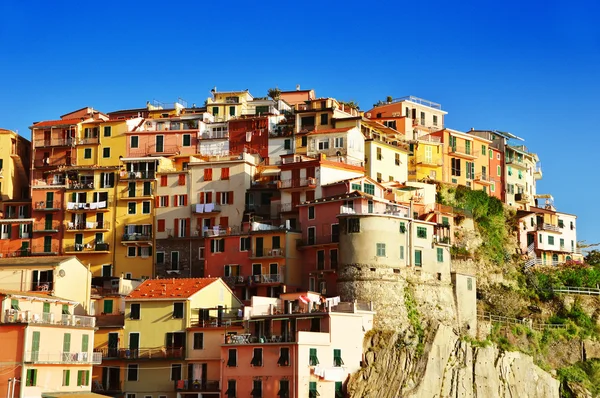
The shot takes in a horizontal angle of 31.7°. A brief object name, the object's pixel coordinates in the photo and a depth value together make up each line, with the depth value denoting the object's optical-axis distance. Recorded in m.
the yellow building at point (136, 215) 95.44
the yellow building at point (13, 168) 106.31
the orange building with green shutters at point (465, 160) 103.88
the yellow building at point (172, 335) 78.38
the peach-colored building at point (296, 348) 72.50
